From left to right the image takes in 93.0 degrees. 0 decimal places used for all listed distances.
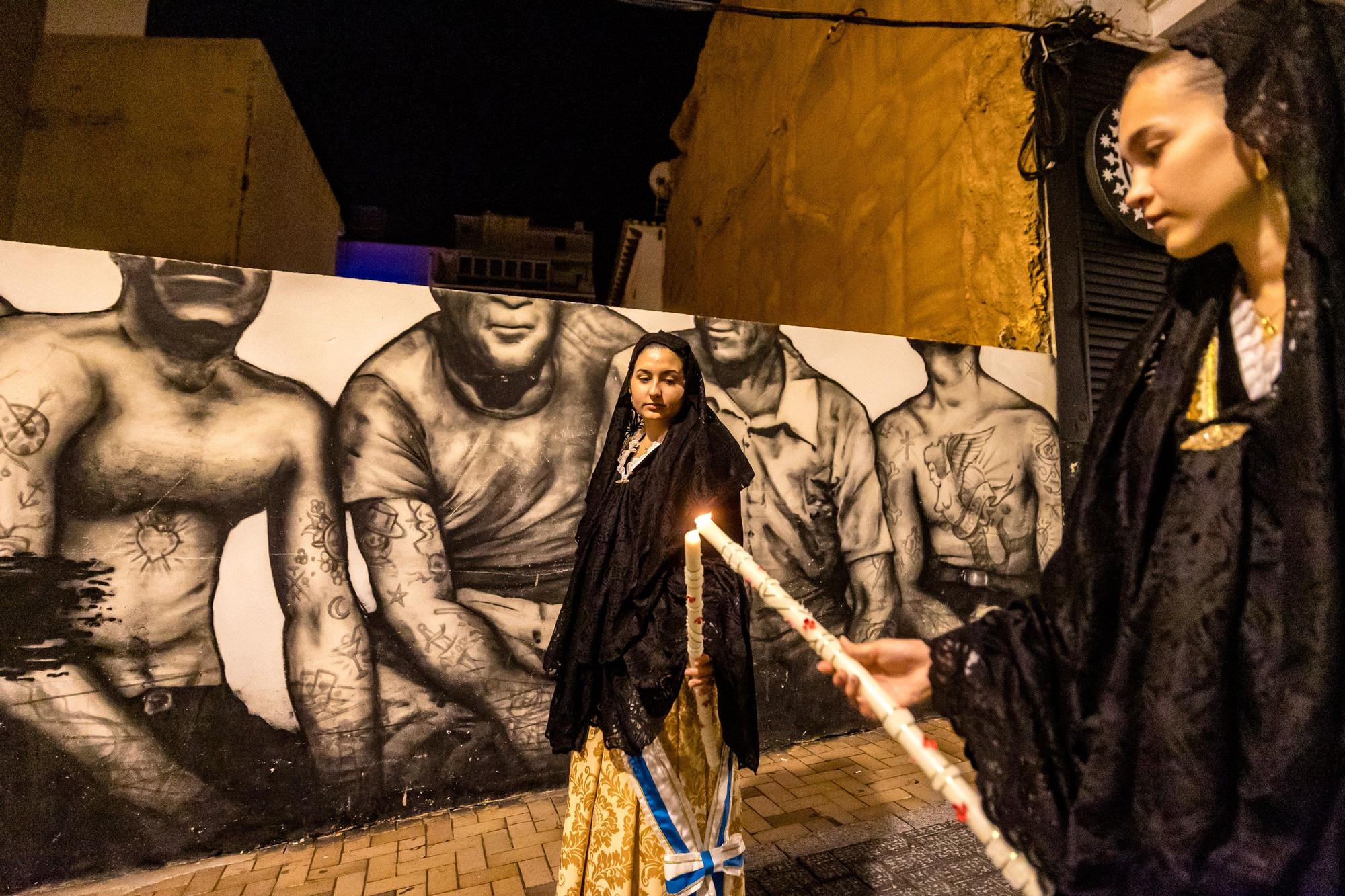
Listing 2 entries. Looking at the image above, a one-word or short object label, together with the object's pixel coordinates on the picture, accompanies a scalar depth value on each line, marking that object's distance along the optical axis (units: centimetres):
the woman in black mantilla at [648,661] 214
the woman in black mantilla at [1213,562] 88
